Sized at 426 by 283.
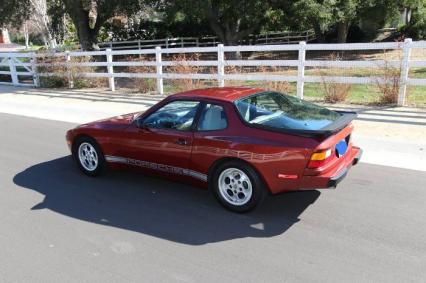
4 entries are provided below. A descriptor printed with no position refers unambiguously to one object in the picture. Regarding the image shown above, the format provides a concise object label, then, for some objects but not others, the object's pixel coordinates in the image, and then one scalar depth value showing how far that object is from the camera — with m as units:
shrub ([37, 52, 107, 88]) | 17.34
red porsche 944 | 4.68
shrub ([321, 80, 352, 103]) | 11.38
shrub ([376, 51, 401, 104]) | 10.48
